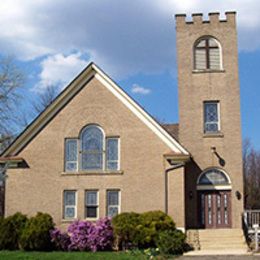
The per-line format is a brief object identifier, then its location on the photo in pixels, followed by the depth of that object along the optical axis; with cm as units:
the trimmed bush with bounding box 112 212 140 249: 2398
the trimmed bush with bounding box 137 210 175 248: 2388
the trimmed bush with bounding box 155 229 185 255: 2281
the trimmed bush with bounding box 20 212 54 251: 2420
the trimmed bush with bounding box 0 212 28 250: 2470
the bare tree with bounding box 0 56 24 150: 3644
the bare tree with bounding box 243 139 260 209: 5312
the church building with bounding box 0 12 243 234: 2644
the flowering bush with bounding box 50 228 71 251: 2475
